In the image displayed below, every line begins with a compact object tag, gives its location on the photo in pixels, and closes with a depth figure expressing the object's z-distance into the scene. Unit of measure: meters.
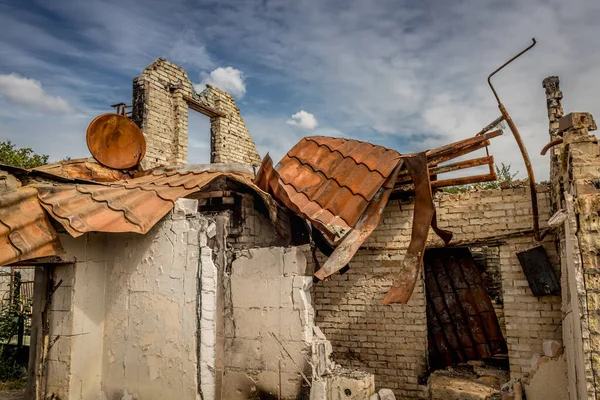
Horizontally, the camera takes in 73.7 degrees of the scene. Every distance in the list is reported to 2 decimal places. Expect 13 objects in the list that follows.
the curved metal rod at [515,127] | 4.69
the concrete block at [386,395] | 4.57
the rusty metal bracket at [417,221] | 4.66
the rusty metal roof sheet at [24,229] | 3.73
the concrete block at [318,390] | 4.25
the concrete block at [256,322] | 4.51
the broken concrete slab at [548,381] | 4.77
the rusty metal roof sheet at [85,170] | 5.77
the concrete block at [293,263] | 4.49
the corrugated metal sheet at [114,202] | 4.10
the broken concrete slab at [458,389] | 6.20
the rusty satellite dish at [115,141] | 6.23
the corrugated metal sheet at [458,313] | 7.44
